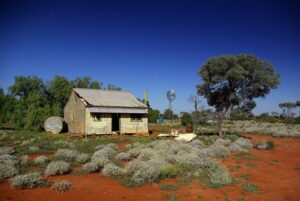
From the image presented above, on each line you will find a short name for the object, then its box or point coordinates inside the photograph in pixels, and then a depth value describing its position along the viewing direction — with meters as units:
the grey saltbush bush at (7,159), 11.99
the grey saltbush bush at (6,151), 14.94
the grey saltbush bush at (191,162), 12.14
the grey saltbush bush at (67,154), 13.92
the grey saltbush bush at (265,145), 18.75
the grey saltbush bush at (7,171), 10.07
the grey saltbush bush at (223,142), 19.45
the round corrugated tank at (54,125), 29.92
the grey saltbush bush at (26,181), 8.90
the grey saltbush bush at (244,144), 19.00
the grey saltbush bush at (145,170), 10.15
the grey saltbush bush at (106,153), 13.81
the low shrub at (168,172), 10.57
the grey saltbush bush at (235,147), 17.67
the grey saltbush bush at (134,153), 14.70
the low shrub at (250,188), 9.27
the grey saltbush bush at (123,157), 13.95
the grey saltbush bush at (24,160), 12.41
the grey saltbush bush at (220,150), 15.62
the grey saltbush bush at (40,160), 12.66
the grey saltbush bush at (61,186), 8.73
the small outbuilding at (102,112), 26.28
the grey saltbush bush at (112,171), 10.81
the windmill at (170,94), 54.38
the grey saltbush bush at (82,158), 13.16
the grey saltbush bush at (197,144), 17.84
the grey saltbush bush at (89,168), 11.32
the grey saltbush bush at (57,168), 10.62
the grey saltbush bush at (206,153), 14.57
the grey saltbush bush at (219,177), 9.88
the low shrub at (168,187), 9.29
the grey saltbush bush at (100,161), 11.95
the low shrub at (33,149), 16.41
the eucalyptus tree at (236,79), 23.77
